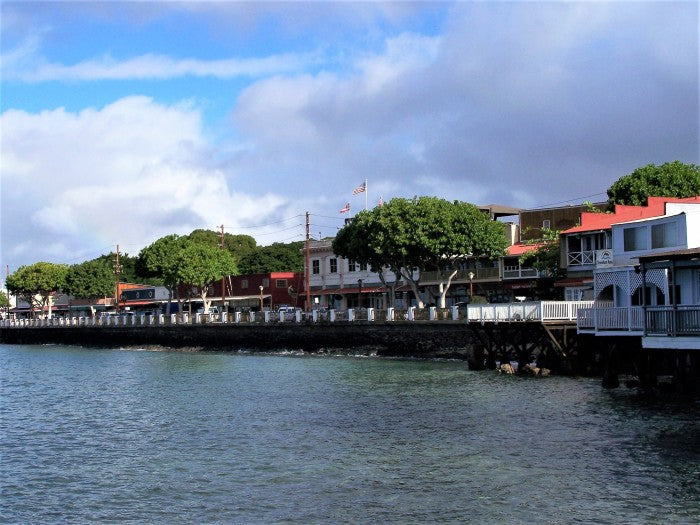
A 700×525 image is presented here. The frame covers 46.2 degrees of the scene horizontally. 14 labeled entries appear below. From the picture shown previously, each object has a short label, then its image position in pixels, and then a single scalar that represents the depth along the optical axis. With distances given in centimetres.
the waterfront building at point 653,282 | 2848
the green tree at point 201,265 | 8869
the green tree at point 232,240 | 13938
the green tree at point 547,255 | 5981
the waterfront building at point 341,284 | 8581
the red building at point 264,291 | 9969
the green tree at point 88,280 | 11875
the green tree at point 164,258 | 8981
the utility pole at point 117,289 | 11088
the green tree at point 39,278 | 11950
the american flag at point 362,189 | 7662
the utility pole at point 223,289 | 9332
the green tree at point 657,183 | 5578
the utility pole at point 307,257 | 8358
